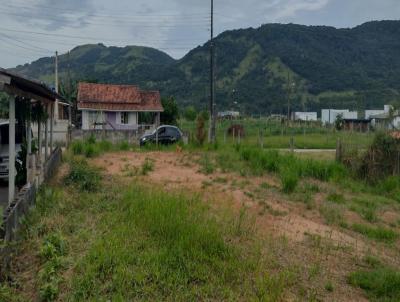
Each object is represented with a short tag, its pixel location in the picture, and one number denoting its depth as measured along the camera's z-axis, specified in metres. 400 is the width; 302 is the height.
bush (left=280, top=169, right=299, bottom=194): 10.31
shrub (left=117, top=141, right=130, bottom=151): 16.77
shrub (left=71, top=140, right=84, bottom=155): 14.59
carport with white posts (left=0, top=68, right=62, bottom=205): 5.94
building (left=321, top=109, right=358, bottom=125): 68.11
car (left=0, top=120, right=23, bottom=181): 10.58
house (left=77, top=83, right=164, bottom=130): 35.31
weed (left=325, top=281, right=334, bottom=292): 4.93
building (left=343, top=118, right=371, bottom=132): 57.51
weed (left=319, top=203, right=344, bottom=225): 8.23
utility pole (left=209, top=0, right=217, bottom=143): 23.59
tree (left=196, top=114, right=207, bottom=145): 17.86
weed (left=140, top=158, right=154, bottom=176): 11.19
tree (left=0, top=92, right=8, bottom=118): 26.09
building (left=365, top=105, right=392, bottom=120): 67.50
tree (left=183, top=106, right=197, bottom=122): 51.22
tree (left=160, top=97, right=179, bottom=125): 39.91
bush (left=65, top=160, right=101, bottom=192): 8.56
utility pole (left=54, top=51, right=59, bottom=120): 31.23
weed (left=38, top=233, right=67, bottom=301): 4.30
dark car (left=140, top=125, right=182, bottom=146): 21.55
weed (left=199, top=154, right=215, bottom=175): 11.83
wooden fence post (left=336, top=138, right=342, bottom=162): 14.45
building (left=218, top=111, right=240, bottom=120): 62.51
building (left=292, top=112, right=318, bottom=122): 72.75
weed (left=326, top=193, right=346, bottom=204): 10.05
